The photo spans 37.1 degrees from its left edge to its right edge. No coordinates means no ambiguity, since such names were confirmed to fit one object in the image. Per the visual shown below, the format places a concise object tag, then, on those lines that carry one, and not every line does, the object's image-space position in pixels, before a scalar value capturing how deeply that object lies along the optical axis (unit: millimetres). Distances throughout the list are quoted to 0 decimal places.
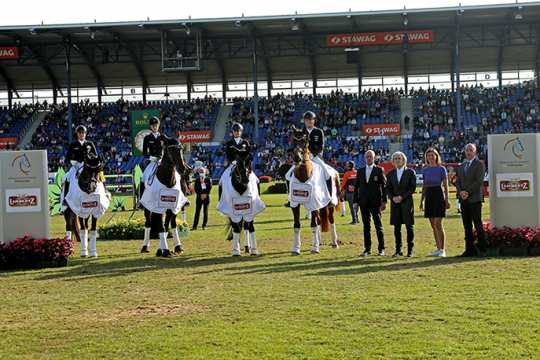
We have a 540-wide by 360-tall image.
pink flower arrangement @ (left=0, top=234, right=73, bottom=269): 14727
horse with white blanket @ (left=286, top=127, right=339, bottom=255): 16109
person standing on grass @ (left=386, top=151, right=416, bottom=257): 15422
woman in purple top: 15273
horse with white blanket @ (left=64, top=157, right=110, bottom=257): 16359
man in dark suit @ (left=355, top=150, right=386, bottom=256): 15961
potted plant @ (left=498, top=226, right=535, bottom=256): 14883
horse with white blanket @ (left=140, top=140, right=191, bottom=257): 15984
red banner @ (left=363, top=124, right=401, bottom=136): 59194
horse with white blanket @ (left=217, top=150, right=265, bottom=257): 16016
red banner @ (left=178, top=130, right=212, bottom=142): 61625
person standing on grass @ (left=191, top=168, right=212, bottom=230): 24391
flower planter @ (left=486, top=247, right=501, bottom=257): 15055
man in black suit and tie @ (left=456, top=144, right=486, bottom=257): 15008
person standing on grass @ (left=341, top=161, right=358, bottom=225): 24522
